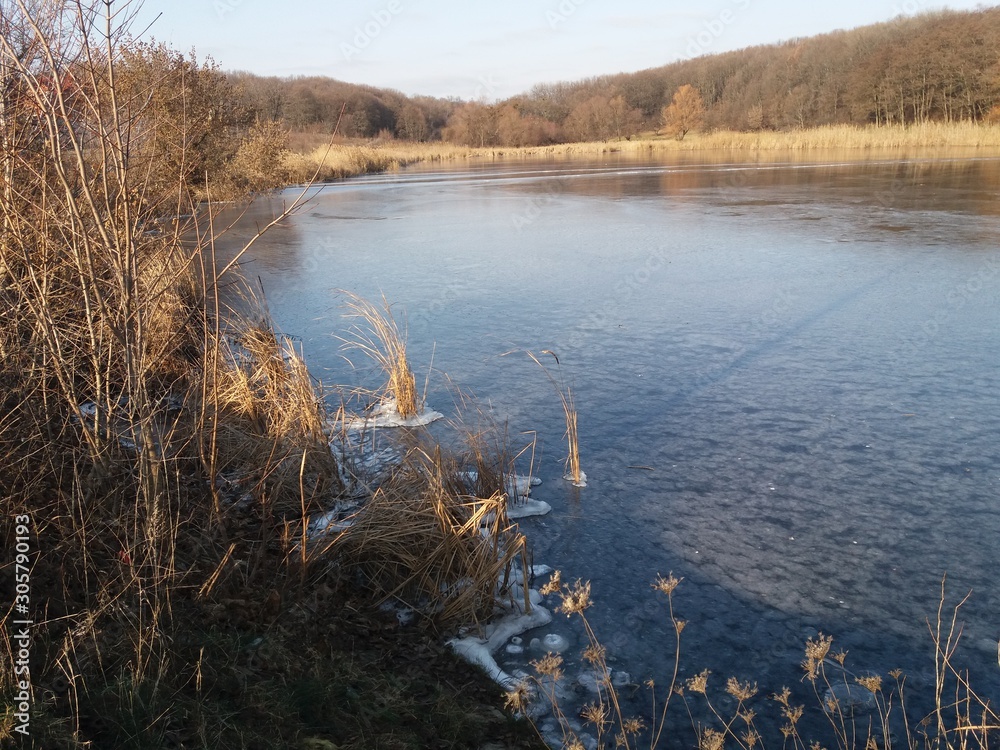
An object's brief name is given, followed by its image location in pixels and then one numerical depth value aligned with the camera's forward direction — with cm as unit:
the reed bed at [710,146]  2762
